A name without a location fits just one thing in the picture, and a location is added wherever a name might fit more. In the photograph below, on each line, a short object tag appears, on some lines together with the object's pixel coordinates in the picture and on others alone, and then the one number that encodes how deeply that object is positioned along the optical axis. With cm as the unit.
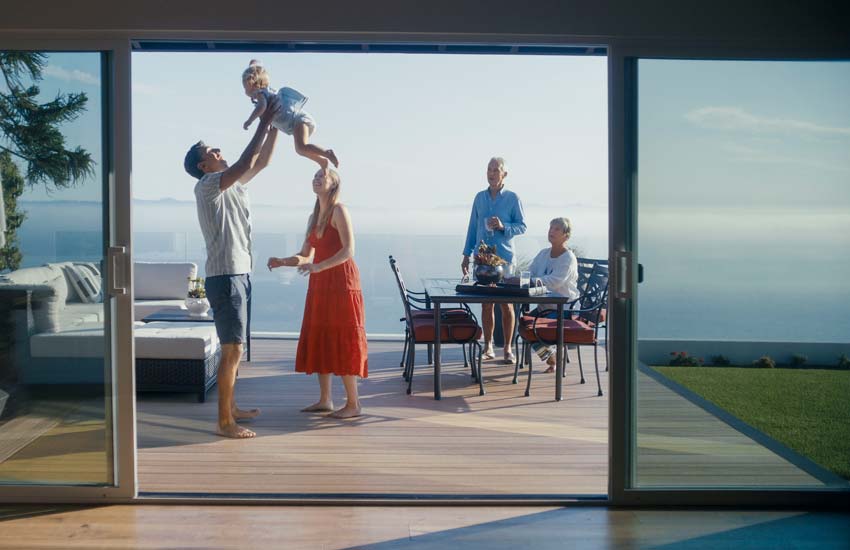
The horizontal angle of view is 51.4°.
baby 526
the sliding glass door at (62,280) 413
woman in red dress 570
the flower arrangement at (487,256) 672
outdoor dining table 620
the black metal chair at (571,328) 672
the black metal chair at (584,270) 829
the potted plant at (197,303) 731
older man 767
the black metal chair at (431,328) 667
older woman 693
